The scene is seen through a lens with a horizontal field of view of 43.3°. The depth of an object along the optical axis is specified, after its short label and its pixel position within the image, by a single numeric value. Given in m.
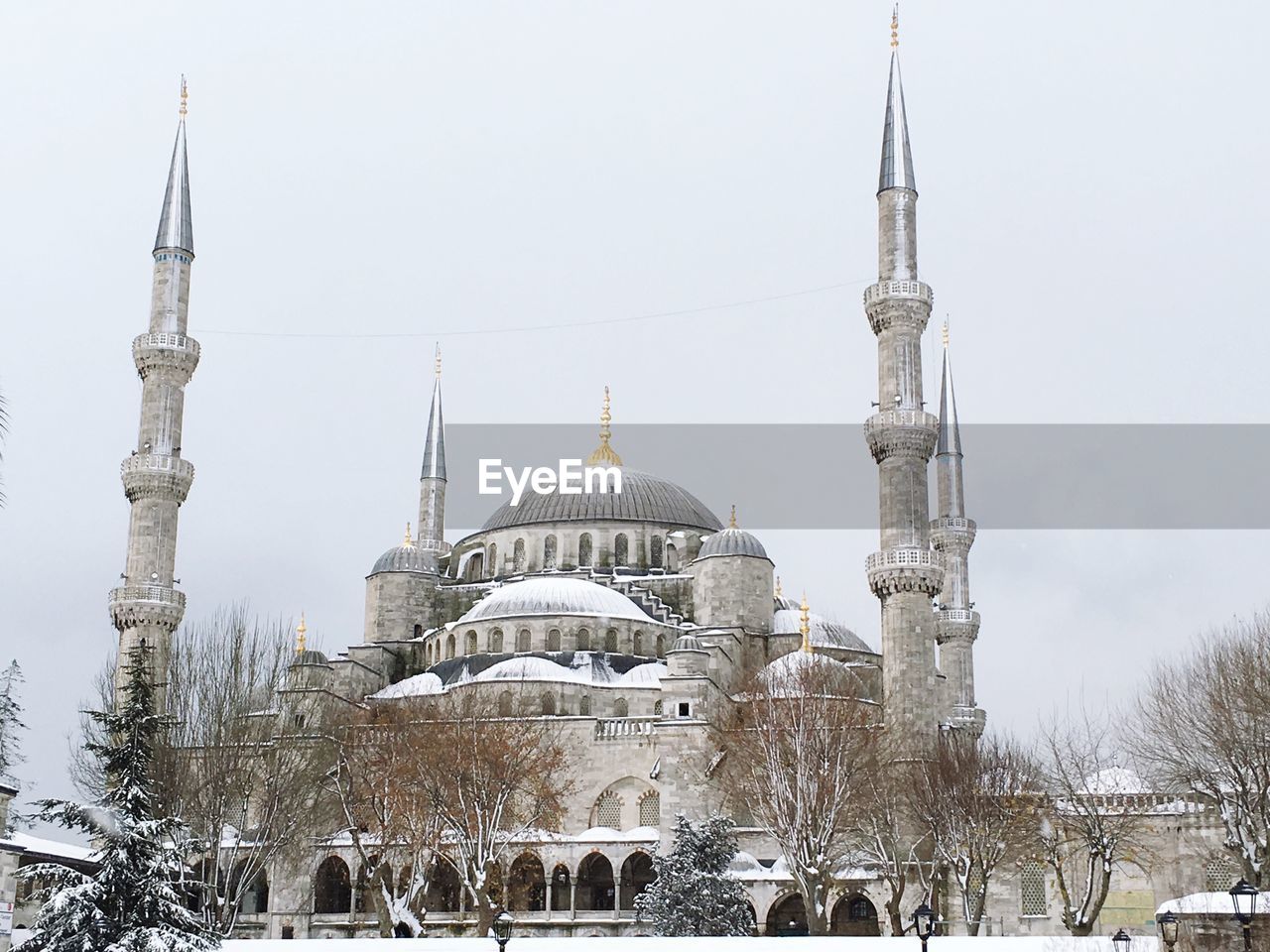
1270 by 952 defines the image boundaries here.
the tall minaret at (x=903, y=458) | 39.91
